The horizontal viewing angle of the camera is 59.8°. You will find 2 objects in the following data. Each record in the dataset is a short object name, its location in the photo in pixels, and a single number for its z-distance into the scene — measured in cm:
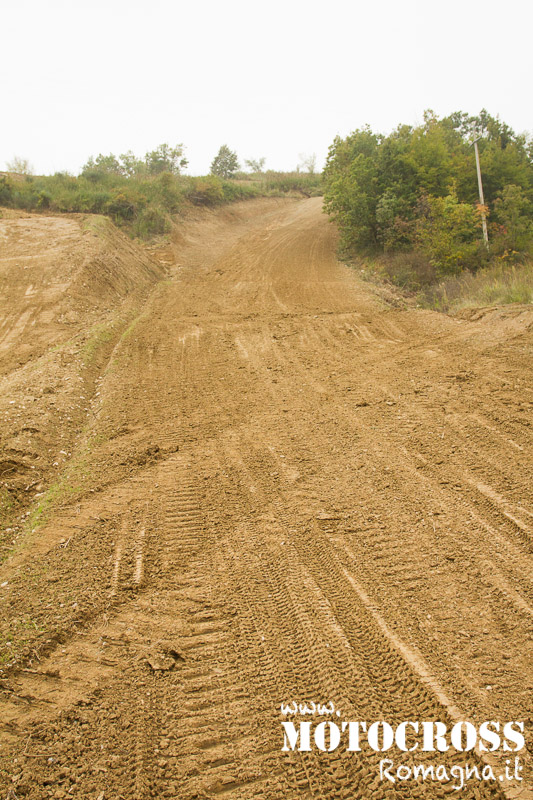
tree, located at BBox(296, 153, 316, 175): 5196
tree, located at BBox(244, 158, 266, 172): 5287
